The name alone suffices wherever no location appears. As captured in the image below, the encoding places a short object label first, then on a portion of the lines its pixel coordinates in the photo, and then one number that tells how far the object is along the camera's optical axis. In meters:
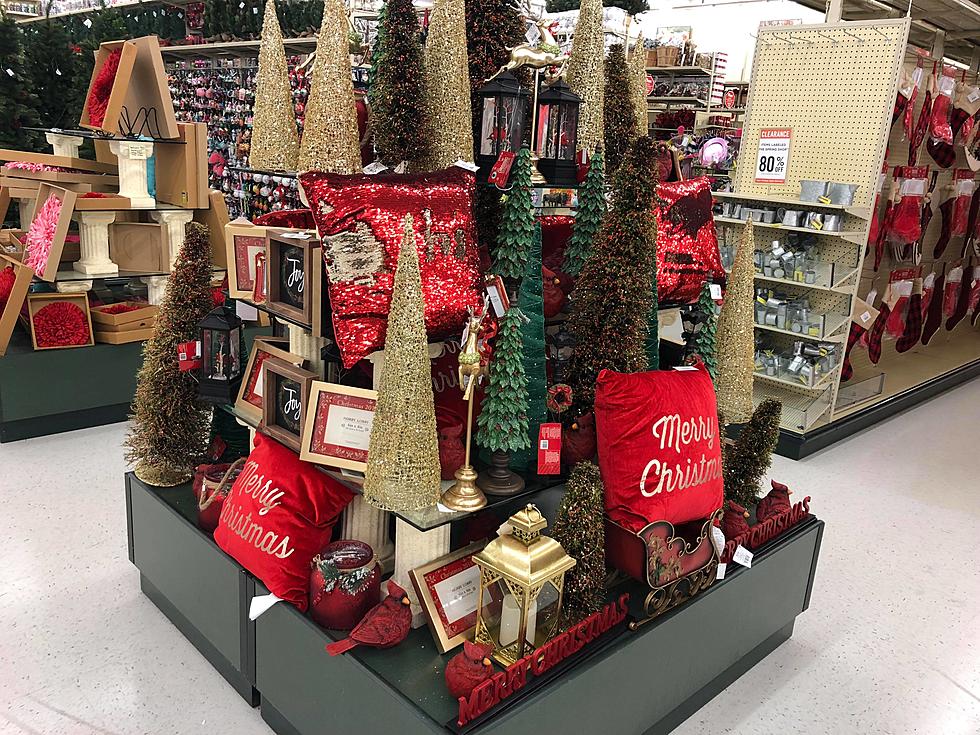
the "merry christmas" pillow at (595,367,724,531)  1.95
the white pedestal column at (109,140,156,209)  4.29
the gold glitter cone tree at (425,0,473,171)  1.98
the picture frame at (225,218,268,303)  2.30
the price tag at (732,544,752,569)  2.33
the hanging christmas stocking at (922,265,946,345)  6.52
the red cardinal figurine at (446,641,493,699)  1.65
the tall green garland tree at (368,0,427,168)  1.92
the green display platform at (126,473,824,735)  1.75
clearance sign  4.64
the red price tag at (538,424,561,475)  1.97
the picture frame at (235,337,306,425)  2.32
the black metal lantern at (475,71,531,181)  2.11
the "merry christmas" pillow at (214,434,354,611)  2.03
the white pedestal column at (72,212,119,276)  4.27
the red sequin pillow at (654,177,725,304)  2.34
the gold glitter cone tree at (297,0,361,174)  1.94
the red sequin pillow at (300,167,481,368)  1.73
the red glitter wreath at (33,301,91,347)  4.12
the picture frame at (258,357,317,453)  2.01
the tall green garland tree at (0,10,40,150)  6.02
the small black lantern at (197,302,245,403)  2.42
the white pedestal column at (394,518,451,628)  1.94
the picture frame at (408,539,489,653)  1.88
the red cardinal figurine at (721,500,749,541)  2.42
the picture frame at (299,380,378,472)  1.89
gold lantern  1.71
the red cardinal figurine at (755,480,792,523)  2.62
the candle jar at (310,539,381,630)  1.89
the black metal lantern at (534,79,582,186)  2.20
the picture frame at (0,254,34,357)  3.98
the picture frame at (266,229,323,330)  1.91
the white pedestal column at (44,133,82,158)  4.67
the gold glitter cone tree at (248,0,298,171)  2.05
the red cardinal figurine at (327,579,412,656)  1.83
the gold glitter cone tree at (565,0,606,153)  2.33
